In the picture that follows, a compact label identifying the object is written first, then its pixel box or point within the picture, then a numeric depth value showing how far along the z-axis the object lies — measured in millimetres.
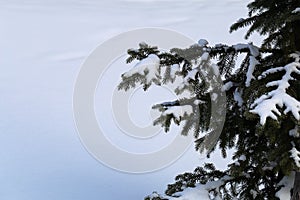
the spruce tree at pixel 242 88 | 4502
